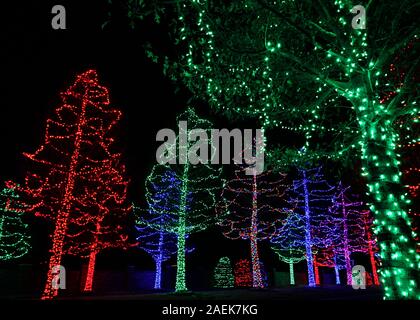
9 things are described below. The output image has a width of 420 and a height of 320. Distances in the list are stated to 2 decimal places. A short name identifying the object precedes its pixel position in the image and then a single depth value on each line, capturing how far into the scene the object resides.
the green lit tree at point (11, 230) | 20.66
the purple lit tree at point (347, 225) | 28.92
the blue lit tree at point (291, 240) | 26.30
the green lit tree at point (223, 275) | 24.02
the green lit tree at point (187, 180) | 18.62
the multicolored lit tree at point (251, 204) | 23.62
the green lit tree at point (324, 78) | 6.25
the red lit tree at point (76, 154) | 14.97
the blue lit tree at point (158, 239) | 21.64
